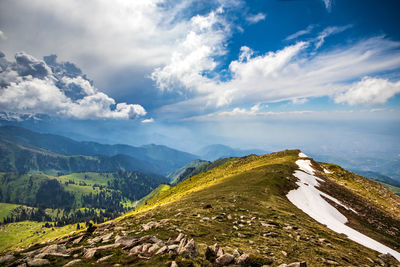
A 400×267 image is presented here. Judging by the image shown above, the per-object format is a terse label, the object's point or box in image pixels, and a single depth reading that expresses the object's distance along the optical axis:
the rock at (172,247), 12.57
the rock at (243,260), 11.25
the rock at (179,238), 14.23
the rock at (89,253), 12.31
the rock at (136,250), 12.41
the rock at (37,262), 11.07
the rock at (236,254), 12.68
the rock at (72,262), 10.95
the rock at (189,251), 11.80
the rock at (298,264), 11.27
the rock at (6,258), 12.60
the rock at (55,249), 13.27
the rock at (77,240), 15.92
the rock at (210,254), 11.73
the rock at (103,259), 11.50
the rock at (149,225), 18.70
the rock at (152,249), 12.33
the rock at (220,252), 12.10
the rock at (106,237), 15.58
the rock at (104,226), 19.88
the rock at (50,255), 12.16
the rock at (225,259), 11.19
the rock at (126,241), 13.84
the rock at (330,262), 14.48
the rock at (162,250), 12.02
